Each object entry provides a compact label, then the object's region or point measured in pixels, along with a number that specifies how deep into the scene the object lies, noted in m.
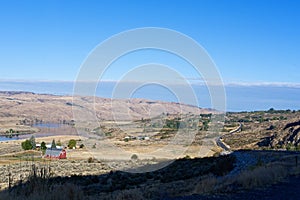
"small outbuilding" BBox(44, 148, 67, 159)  62.89
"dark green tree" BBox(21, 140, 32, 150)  85.49
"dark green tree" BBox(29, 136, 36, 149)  85.88
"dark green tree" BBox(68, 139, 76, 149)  92.70
